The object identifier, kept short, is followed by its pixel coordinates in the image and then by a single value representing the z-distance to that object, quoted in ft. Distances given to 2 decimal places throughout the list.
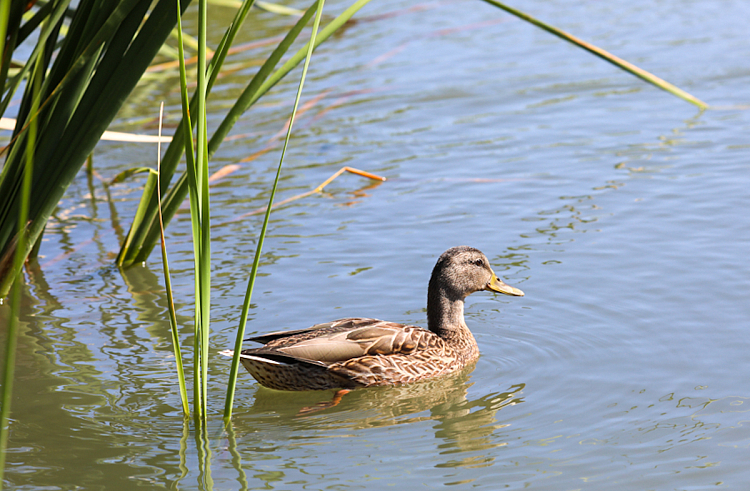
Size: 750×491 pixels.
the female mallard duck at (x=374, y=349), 37.24
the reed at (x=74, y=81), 32.19
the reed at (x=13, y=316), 14.76
